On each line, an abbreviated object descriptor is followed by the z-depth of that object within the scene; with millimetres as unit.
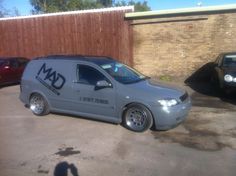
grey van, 4352
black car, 6083
